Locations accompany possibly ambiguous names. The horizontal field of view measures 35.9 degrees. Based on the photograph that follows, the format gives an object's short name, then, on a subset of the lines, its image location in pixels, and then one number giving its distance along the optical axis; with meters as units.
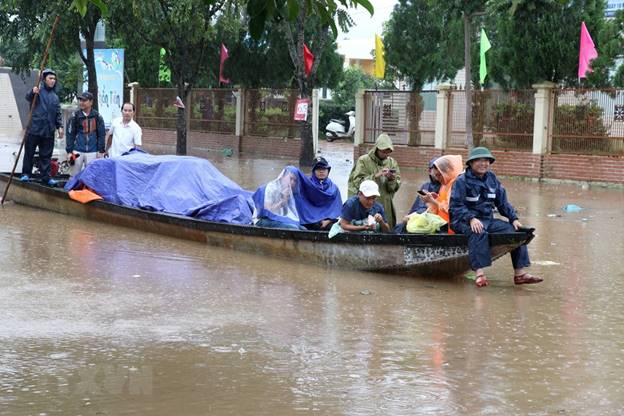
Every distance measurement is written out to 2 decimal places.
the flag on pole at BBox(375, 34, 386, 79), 37.47
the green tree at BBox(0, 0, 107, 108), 25.95
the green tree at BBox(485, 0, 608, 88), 23.91
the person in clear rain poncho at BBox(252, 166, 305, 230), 10.38
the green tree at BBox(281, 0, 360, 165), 24.25
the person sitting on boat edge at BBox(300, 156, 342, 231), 10.46
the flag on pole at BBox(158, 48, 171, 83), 36.62
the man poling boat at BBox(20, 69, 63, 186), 13.78
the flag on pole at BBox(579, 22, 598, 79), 22.21
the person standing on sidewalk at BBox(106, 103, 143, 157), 13.70
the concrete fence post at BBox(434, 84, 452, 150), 25.53
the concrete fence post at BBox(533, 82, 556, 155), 22.98
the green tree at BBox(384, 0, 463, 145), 34.66
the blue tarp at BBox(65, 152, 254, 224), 11.63
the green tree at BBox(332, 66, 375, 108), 51.00
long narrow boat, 9.02
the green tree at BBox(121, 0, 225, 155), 24.94
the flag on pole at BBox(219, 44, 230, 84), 32.34
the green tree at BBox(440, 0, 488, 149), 24.04
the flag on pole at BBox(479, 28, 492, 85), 25.55
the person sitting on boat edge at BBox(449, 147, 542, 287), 8.97
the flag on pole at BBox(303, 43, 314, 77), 26.52
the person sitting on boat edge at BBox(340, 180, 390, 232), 9.51
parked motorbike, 44.06
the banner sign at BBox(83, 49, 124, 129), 29.70
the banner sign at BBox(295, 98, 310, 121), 26.12
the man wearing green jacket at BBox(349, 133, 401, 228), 10.15
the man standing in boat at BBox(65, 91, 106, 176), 13.70
